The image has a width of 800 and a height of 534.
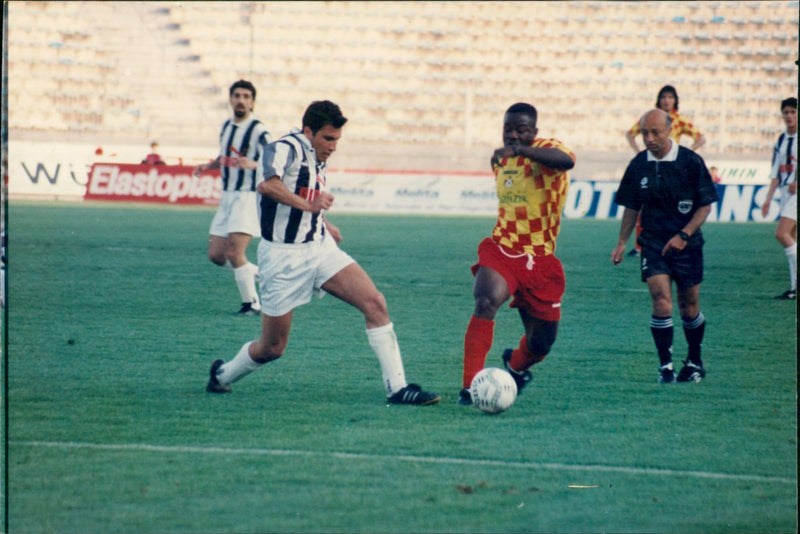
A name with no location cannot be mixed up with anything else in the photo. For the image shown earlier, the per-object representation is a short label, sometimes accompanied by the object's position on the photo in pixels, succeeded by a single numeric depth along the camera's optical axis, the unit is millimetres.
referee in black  13133
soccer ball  11094
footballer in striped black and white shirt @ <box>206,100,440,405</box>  11578
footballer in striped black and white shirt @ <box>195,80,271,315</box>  19250
